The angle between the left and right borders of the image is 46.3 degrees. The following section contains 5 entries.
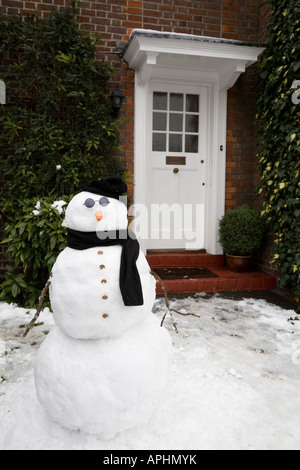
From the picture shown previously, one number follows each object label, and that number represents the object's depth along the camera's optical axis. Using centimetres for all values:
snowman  169
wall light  455
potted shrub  483
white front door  532
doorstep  448
